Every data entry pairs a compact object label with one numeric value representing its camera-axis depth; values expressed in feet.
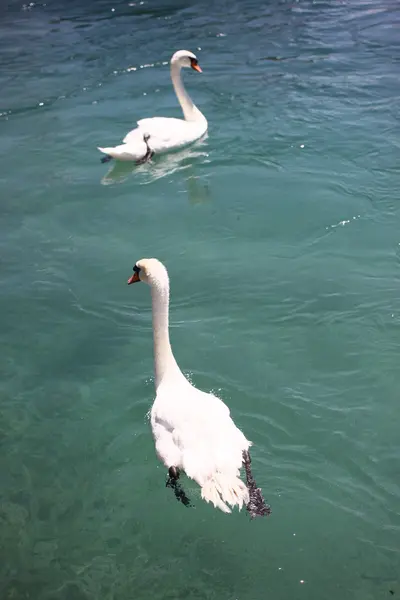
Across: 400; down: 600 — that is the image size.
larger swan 18.12
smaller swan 37.99
